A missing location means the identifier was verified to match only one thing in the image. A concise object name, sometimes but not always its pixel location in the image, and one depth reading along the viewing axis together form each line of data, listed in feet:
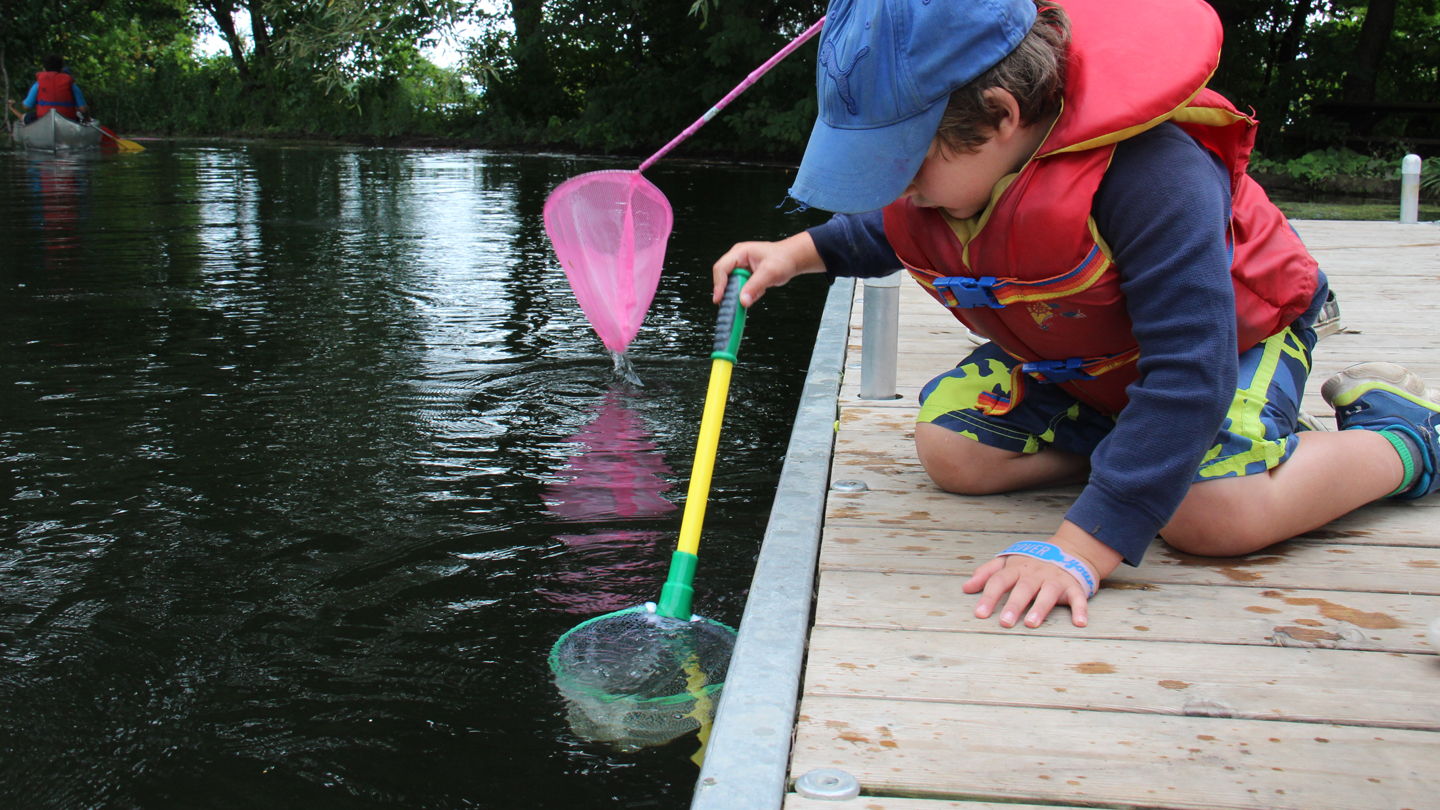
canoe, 62.11
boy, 5.55
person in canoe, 60.90
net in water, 6.38
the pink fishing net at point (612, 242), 12.67
